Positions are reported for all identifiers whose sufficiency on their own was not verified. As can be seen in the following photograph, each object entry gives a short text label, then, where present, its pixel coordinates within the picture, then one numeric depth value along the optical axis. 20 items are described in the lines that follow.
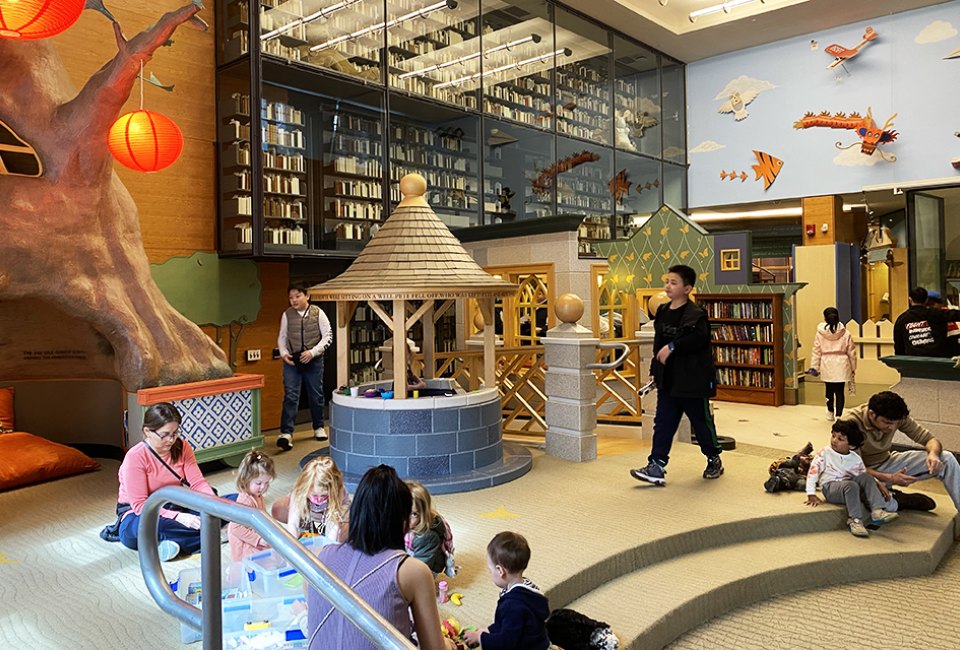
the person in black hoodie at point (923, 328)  6.07
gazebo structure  5.15
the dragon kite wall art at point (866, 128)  11.10
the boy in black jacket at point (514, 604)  2.51
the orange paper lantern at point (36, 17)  3.43
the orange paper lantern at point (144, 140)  5.33
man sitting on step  4.39
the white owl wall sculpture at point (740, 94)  12.60
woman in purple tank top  1.91
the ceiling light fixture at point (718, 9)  11.45
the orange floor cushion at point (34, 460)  5.47
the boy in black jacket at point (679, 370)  4.85
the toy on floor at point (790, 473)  4.96
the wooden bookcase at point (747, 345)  9.46
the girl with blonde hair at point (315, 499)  3.37
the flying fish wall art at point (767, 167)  12.32
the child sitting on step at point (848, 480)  4.42
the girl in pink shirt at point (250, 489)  3.27
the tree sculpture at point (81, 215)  4.97
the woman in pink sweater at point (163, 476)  3.70
